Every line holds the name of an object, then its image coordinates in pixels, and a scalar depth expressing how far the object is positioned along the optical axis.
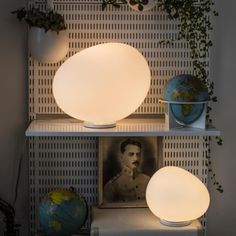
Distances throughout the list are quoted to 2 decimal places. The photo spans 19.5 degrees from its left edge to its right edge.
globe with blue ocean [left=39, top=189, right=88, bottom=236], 3.26
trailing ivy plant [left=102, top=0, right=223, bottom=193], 3.41
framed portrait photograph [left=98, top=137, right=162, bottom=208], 3.54
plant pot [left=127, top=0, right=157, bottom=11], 3.35
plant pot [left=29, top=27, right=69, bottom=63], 3.30
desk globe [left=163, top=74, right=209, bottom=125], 3.23
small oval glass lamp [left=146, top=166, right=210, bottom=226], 3.21
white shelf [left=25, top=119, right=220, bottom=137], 3.22
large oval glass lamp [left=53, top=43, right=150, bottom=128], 3.15
